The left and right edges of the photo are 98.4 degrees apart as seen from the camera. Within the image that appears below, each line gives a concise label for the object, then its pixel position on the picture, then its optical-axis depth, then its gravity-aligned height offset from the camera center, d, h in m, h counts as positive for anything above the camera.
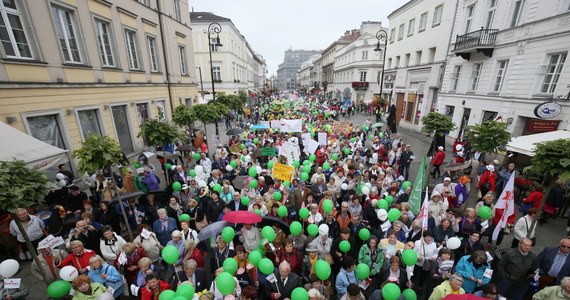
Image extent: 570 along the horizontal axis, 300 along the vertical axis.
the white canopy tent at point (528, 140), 8.62 -2.20
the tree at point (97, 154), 5.85 -1.76
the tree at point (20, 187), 4.06 -1.82
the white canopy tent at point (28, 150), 6.21 -1.82
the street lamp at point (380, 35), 17.89 +3.12
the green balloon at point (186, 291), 3.43 -2.86
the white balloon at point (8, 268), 3.89 -2.92
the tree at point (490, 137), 7.73 -1.75
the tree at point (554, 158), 5.08 -1.62
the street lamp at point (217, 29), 15.42 +3.04
